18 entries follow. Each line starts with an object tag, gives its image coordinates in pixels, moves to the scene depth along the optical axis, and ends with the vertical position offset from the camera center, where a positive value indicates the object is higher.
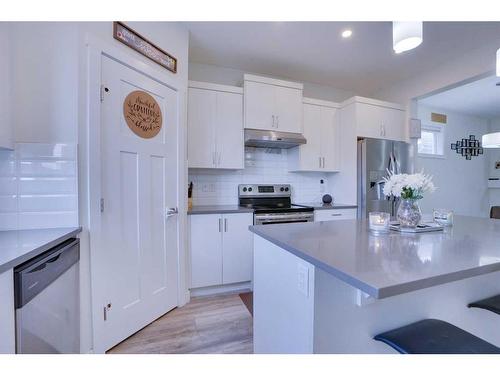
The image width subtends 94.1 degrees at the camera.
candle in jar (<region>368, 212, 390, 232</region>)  1.25 -0.20
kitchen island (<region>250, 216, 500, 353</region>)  0.72 -0.41
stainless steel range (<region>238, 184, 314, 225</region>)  2.56 -0.27
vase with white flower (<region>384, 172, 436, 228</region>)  1.29 -0.04
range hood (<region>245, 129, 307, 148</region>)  2.75 +0.55
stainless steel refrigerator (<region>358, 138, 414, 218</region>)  2.98 +0.17
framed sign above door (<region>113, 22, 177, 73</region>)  1.67 +1.09
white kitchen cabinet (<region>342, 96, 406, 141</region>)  3.08 +0.90
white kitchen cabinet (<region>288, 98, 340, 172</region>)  3.15 +0.60
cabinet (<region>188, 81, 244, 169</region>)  2.59 +0.67
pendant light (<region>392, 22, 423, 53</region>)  1.29 +0.85
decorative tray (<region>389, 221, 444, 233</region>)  1.26 -0.25
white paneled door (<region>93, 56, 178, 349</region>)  1.60 -0.22
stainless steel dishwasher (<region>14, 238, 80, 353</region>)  0.90 -0.54
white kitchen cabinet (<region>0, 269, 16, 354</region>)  0.82 -0.47
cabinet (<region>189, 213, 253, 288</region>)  2.38 -0.68
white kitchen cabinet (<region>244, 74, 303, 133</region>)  2.77 +0.98
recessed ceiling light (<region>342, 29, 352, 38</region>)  2.34 +1.54
